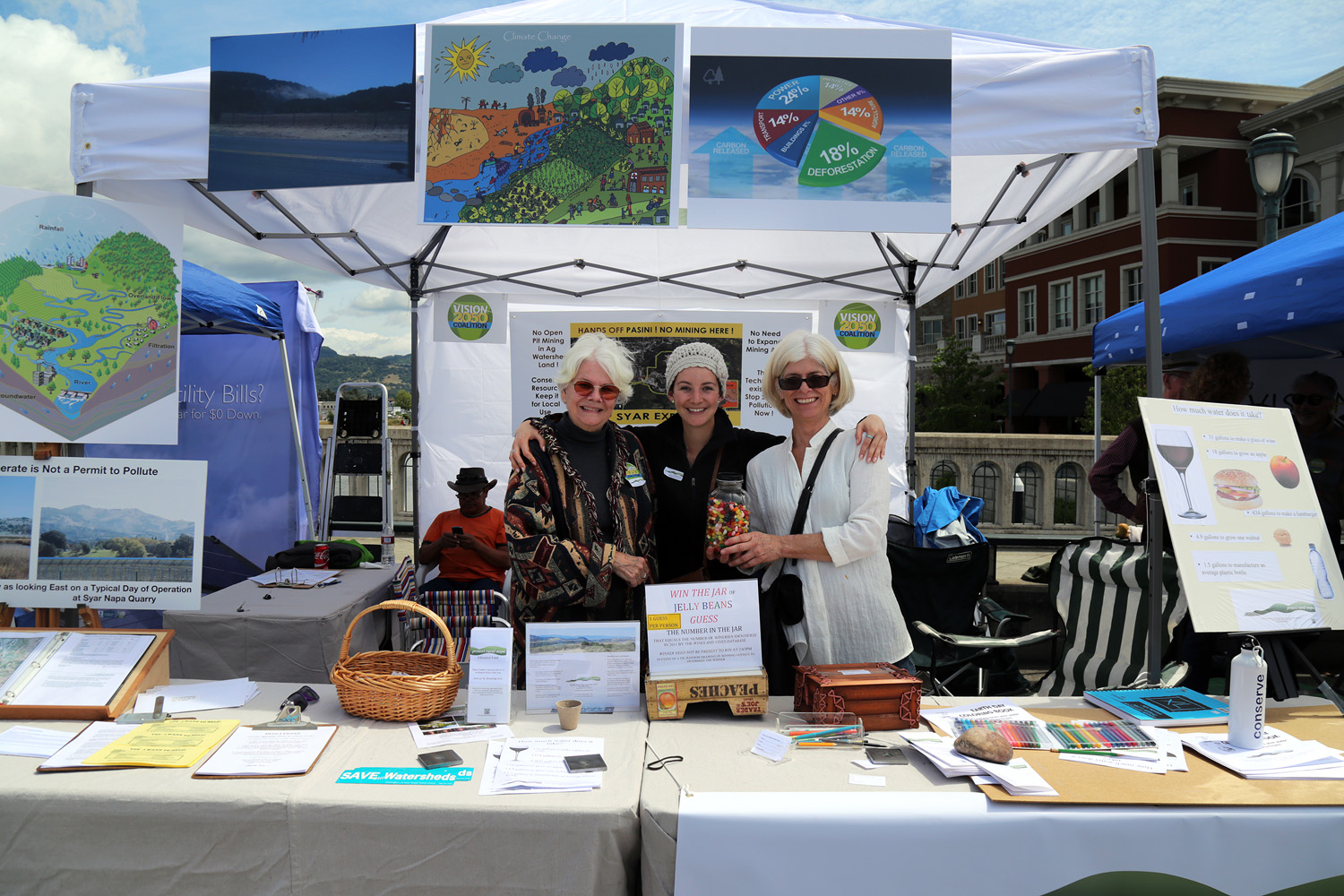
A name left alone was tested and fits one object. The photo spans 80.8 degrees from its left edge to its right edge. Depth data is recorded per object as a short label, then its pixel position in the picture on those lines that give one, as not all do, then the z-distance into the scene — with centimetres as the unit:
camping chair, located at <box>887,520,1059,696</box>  399
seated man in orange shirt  403
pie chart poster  225
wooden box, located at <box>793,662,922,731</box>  181
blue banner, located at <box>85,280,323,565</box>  634
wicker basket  181
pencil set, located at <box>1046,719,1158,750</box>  171
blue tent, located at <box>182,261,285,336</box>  486
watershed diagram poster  223
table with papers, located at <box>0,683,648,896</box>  141
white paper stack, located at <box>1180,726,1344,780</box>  159
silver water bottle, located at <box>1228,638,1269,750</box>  169
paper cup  179
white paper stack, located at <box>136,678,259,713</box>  191
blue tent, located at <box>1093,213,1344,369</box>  362
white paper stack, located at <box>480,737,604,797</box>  149
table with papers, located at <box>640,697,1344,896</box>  139
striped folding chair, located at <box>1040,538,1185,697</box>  298
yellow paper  159
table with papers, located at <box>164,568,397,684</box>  315
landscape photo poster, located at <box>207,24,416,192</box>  227
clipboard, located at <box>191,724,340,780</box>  153
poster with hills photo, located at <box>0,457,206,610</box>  211
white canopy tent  227
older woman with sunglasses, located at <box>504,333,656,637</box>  213
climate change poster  227
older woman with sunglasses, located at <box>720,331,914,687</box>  211
